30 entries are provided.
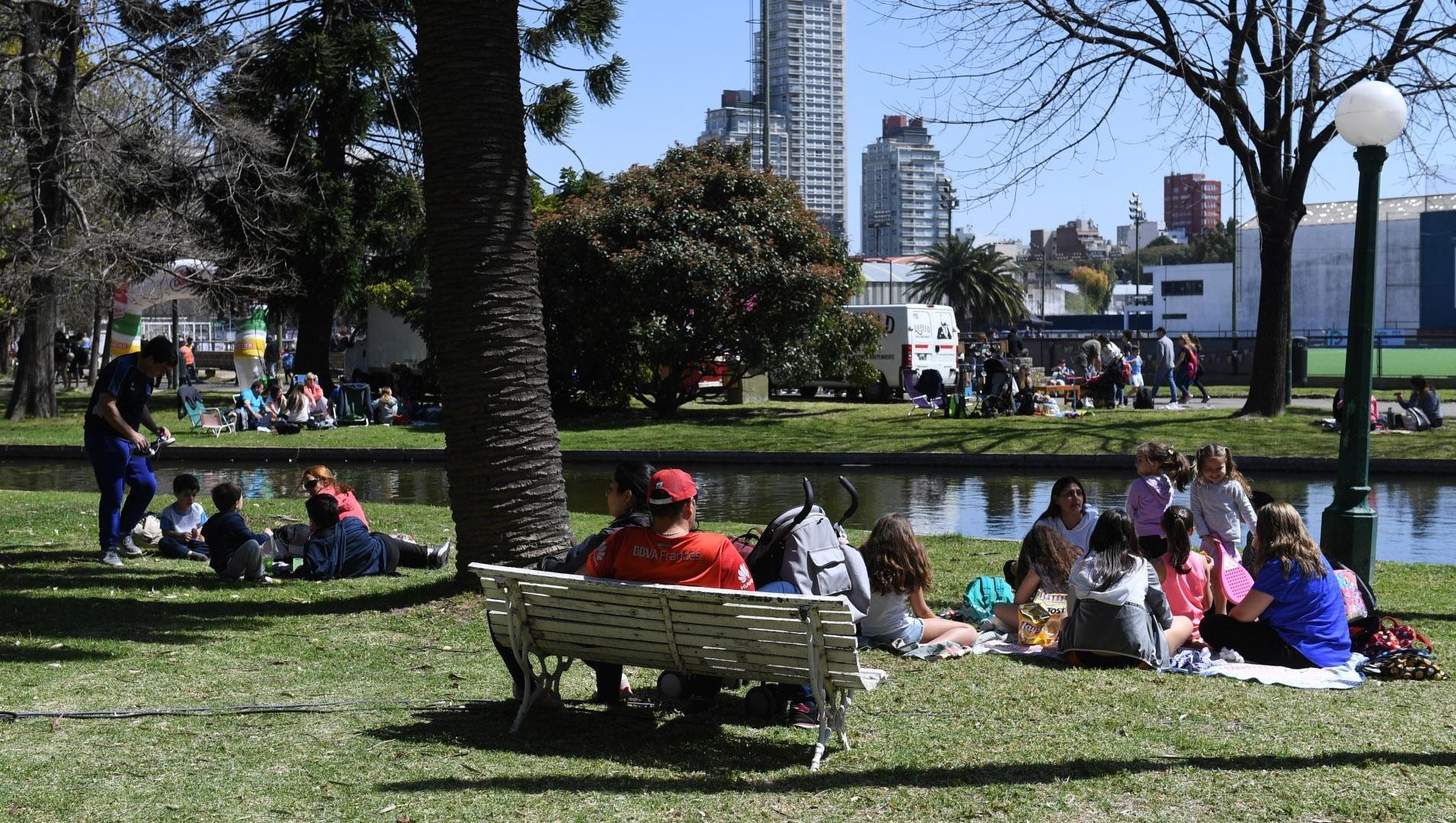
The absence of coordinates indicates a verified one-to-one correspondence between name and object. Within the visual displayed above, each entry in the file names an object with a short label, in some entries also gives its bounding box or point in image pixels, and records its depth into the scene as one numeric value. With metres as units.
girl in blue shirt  6.57
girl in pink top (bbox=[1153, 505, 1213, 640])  7.43
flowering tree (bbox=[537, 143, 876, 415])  24.58
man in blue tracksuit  9.44
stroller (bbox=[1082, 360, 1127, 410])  27.20
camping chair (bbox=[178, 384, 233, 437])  24.27
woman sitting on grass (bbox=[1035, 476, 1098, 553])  8.04
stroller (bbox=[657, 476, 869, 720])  5.93
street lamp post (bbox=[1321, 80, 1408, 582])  8.34
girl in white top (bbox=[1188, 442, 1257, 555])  8.72
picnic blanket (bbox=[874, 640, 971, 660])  6.85
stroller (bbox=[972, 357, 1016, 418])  24.81
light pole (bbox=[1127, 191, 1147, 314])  88.88
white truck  31.08
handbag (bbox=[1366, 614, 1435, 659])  6.96
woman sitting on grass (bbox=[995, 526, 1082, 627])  7.51
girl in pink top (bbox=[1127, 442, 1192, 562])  8.50
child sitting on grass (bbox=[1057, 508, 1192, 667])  6.57
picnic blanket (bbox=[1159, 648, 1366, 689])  6.38
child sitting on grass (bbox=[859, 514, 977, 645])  6.92
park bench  4.97
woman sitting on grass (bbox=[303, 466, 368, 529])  9.63
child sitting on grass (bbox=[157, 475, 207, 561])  10.51
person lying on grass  9.35
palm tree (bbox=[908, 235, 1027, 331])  76.94
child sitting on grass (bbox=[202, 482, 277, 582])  9.33
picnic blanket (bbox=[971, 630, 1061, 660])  7.05
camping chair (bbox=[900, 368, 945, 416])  26.72
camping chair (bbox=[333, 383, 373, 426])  26.39
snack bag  7.27
